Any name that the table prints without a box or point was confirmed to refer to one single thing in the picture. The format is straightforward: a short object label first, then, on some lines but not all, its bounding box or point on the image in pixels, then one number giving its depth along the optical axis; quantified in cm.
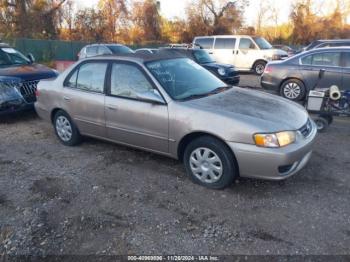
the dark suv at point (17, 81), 706
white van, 1662
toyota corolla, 369
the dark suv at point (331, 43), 1295
